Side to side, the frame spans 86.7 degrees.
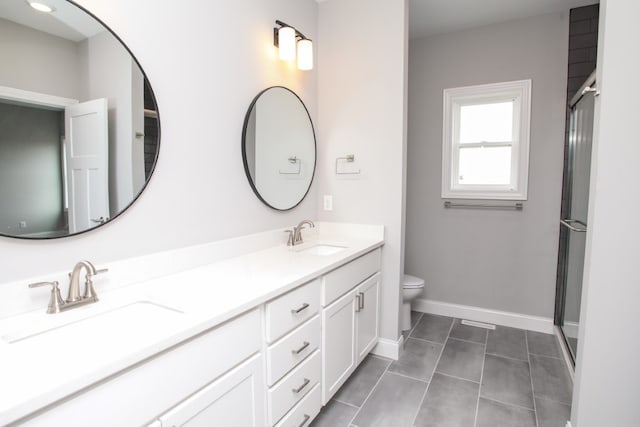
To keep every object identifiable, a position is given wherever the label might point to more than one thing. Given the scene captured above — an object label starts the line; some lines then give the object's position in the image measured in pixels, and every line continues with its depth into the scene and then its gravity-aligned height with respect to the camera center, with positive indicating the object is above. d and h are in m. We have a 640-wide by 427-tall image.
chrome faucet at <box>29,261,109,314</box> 1.08 -0.35
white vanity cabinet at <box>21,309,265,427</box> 0.78 -0.54
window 2.86 +0.47
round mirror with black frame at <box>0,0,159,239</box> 1.06 +0.23
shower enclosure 2.14 -0.14
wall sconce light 2.09 +0.93
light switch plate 2.60 -0.08
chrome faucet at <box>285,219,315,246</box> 2.23 -0.29
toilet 2.83 -0.84
